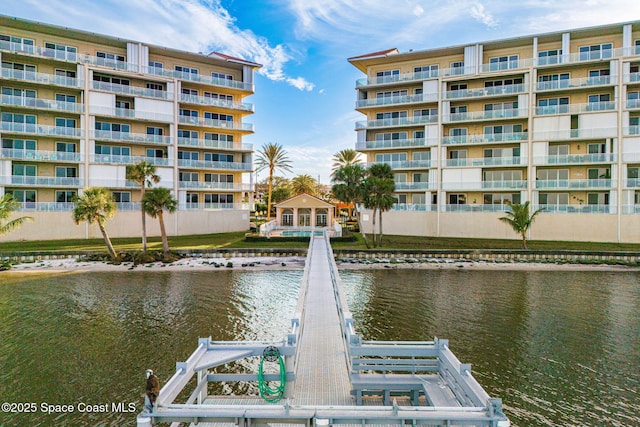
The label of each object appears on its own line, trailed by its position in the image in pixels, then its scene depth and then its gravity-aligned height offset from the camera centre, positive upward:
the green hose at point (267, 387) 8.99 -4.20
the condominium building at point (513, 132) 40.28 +8.85
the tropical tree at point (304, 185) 80.00 +4.80
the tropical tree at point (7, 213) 30.27 -0.53
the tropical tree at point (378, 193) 37.72 +1.50
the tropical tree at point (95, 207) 31.72 -0.03
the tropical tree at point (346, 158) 62.19 +8.13
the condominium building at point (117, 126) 39.88 +9.40
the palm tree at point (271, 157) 60.53 +7.98
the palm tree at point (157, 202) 32.84 +0.42
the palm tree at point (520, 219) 36.59 -1.03
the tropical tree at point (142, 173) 33.53 +2.95
